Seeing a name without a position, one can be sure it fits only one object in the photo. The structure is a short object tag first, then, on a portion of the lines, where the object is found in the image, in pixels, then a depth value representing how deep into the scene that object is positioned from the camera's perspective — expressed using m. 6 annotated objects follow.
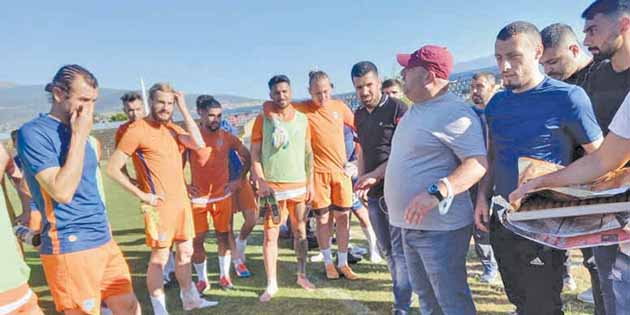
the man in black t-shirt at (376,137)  3.62
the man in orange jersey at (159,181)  3.57
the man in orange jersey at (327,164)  4.70
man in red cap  2.32
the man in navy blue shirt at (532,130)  2.29
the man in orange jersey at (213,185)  4.63
